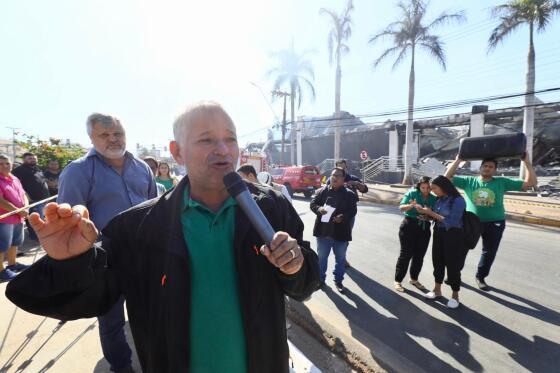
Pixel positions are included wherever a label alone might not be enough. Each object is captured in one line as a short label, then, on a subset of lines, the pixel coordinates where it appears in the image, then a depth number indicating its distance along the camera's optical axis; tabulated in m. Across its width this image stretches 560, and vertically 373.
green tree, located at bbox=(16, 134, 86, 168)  6.81
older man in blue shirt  2.01
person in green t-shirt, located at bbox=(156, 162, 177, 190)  5.48
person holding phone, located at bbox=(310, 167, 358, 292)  4.07
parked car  14.41
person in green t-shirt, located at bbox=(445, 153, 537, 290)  3.90
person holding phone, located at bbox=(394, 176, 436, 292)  3.98
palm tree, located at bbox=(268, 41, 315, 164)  23.84
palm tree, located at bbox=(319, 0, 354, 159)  19.25
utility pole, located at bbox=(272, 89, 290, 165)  24.00
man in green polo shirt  1.15
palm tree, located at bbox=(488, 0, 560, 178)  12.69
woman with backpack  3.51
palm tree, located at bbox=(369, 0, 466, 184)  15.91
